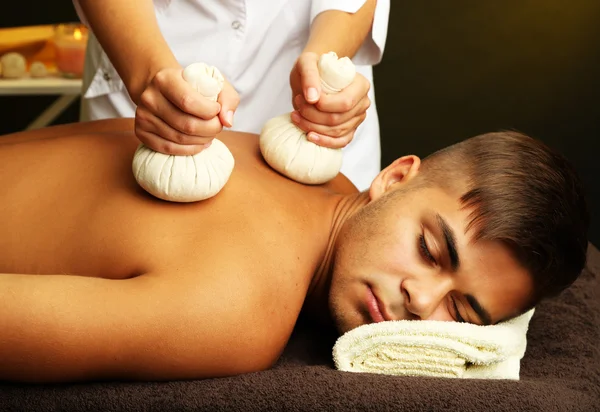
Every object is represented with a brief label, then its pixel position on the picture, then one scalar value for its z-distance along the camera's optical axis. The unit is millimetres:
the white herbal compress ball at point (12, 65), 2898
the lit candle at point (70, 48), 2961
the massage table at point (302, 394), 1109
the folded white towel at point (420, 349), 1292
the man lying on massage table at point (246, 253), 1136
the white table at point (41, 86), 2850
